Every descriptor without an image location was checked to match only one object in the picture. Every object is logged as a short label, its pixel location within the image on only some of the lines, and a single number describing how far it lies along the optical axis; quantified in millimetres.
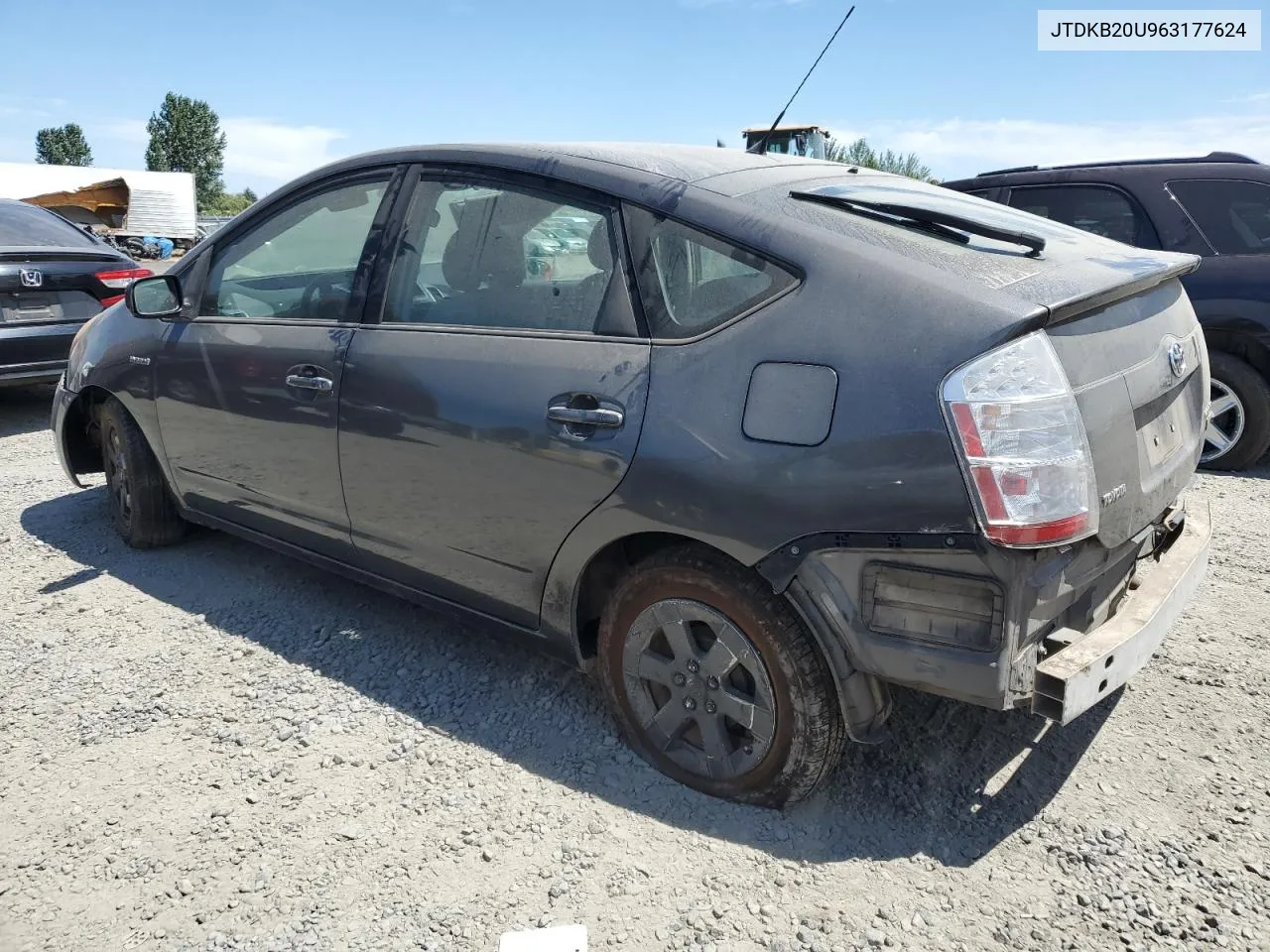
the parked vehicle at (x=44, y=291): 6730
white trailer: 30047
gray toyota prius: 2072
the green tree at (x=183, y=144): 77938
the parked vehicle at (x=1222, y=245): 5441
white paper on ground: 2123
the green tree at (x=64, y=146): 98125
